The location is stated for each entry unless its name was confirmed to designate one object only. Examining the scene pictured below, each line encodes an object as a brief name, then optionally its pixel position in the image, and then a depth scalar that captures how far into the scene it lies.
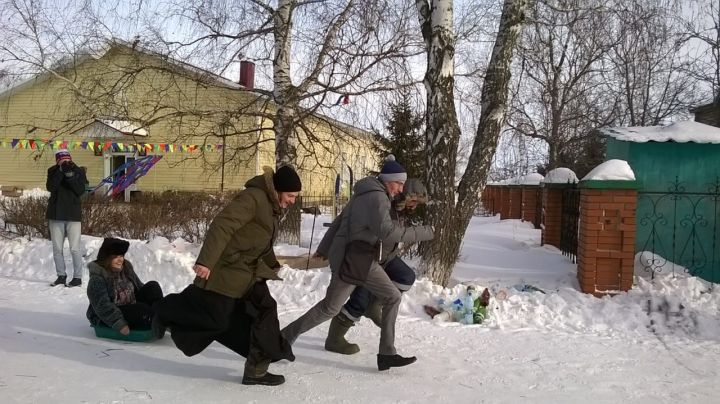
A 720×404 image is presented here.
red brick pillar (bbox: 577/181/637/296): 6.12
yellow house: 10.03
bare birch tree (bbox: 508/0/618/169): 23.48
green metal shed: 7.39
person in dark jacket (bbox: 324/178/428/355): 4.42
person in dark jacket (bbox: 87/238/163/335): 4.70
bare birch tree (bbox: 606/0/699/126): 17.84
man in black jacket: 6.97
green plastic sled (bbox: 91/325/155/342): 4.82
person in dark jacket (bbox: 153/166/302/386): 3.74
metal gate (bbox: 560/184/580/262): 7.87
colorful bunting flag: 15.46
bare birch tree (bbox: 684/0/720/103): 15.91
